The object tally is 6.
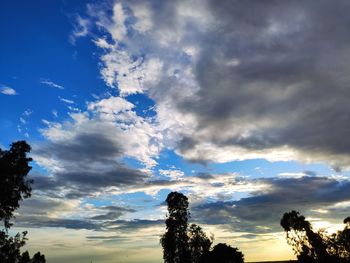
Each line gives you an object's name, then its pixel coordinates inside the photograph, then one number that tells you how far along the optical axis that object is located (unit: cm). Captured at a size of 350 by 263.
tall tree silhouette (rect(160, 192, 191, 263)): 7241
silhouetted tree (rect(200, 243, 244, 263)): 7744
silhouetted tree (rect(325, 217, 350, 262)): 7344
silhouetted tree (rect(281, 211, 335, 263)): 7406
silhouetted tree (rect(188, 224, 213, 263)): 7569
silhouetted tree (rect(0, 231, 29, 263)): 4534
